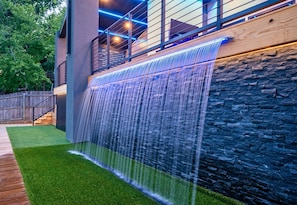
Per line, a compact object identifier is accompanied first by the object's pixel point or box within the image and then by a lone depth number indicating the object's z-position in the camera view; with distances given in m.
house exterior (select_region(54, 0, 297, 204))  2.26
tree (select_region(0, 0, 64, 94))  12.22
